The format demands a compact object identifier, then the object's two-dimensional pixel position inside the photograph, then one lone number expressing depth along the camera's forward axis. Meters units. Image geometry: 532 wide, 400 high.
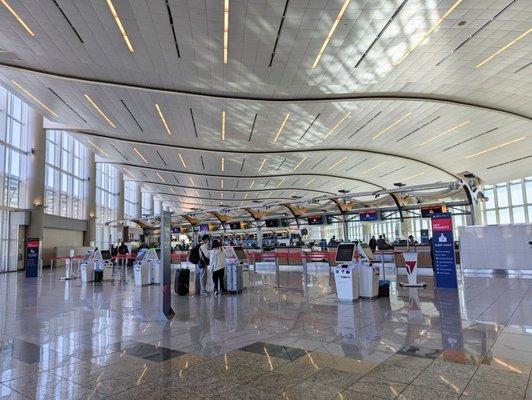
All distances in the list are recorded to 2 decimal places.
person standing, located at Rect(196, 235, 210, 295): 11.23
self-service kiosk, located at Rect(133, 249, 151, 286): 13.98
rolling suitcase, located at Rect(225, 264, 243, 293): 11.16
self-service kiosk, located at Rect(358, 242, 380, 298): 9.38
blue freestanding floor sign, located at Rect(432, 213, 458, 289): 10.96
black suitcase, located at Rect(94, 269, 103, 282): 16.09
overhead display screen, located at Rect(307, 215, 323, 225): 28.59
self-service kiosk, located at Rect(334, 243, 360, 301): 9.01
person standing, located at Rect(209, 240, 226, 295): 10.69
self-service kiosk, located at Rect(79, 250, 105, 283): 16.16
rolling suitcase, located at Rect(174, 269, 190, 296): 11.02
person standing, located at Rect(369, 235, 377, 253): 21.36
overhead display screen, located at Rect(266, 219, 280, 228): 29.53
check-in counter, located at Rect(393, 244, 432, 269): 15.95
